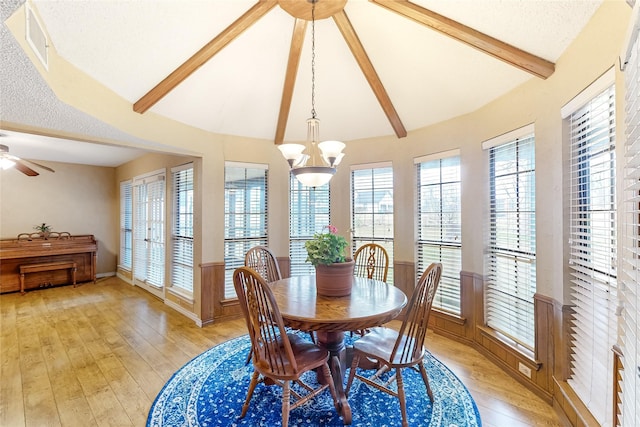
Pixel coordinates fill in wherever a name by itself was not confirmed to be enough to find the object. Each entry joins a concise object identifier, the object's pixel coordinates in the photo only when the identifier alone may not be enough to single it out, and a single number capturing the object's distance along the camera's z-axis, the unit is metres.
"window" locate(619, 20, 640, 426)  0.96
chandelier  2.26
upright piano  5.18
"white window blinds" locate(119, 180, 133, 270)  6.16
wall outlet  2.35
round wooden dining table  1.84
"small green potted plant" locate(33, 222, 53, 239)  5.60
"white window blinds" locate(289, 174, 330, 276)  4.31
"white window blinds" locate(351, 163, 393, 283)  3.94
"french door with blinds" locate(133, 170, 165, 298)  4.92
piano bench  5.21
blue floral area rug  1.99
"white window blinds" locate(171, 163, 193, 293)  4.19
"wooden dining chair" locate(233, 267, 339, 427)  1.77
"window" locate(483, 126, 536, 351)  2.46
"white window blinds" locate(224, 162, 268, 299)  3.98
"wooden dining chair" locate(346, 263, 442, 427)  1.89
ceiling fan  3.62
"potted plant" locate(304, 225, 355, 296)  2.24
